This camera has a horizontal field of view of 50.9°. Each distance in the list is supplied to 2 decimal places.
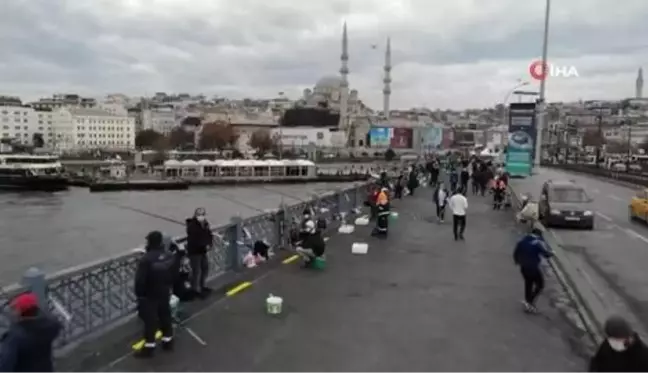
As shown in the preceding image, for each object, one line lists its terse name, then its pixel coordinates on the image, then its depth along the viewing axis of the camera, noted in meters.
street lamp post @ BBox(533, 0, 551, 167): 42.47
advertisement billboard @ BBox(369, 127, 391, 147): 194.12
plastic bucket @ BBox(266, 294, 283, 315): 9.91
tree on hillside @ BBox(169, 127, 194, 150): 185.38
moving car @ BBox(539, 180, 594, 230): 22.80
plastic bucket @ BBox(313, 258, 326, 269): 13.66
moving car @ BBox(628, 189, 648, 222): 24.98
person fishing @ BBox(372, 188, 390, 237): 18.41
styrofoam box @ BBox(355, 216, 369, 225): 21.19
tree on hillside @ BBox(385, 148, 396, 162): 167.62
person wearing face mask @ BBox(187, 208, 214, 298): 10.20
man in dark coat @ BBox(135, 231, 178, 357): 7.56
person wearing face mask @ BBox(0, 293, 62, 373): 5.33
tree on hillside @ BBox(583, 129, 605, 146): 171.32
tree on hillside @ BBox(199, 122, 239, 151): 181.12
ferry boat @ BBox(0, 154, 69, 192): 88.19
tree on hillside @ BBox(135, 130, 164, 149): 182.68
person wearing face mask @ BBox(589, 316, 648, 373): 5.02
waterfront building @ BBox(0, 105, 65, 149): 196.50
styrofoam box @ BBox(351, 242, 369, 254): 15.73
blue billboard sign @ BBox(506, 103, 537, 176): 39.66
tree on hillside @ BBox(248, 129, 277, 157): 180.95
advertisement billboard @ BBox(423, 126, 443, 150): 155.59
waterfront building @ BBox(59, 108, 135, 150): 197.50
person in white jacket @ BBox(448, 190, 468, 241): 17.92
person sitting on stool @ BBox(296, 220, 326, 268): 13.66
